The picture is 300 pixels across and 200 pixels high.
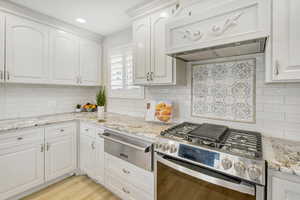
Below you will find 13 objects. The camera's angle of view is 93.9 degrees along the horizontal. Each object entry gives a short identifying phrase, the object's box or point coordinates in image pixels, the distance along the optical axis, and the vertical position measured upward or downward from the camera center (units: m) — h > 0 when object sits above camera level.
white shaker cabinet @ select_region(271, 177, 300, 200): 0.79 -0.52
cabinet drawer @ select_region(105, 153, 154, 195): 1.37 -0.81
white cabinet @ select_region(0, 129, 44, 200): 1.59 -0.77
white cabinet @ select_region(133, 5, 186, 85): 1.62 +0.53
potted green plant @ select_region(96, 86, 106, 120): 2.33 -0.09
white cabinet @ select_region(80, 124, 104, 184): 1.89 -0.78
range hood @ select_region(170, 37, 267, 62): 1.10 +0.46
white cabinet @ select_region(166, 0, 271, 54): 0.99 +0.61
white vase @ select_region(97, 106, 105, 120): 2.33 -0.20
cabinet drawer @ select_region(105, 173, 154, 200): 1.43 -1.01
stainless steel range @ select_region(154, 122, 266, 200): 0.84 -0.45
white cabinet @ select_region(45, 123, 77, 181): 1.93 -0.75
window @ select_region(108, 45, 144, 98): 2.46 +0.46
